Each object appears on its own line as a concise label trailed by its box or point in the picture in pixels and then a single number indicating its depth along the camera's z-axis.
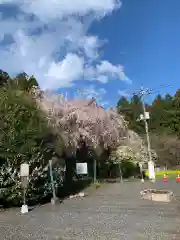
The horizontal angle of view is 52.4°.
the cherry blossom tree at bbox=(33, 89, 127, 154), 14.15
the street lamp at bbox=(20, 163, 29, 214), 7.66
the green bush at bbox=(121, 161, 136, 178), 18.64
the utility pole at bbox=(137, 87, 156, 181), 16.94
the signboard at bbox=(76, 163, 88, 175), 12.31
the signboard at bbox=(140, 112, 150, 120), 17.83
